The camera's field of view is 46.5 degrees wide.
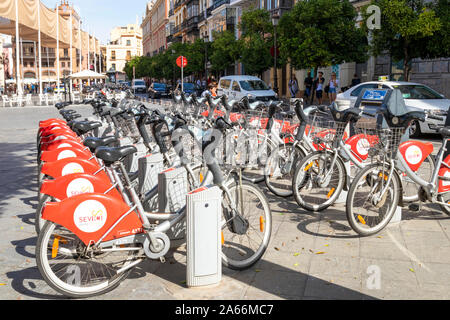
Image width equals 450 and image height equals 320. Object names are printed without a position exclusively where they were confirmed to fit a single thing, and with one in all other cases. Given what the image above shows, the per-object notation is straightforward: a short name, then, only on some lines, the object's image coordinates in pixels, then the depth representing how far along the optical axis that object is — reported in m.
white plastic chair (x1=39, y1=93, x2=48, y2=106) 34.91
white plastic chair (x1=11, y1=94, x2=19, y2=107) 32.79
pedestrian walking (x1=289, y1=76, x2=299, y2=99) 26.72
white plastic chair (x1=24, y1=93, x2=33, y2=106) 33.97
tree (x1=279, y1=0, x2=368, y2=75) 22.97
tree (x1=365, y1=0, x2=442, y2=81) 17.00
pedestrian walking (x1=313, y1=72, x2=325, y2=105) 23.42
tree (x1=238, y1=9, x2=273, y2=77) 30.09
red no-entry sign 35.28
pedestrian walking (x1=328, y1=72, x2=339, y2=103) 23.32
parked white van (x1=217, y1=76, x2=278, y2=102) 22.67
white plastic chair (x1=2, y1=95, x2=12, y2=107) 32.17
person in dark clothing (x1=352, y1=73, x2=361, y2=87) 24.45
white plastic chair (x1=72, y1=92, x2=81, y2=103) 43.52
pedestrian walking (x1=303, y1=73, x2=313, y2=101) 25.91
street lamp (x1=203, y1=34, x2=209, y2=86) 44.49
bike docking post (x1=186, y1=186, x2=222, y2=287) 3.72
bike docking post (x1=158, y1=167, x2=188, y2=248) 4.50
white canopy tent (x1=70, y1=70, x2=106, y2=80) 37.34
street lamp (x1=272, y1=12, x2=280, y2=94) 25.39
